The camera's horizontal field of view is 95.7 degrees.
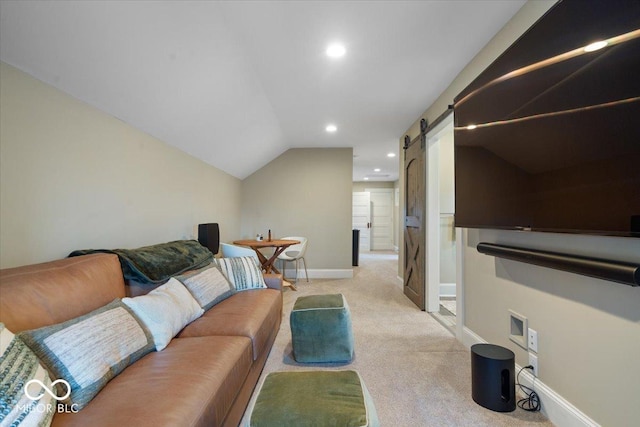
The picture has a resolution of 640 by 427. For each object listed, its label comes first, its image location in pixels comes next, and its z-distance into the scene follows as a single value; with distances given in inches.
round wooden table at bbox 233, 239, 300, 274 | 168.1
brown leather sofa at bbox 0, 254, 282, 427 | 39.8
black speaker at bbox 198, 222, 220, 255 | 135.9
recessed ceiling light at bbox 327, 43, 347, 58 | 89.7
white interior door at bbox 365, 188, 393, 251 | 397.7
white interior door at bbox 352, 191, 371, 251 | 390.0
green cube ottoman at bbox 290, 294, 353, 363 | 87.2
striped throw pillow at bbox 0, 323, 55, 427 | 31.5
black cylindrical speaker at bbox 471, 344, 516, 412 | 65.7
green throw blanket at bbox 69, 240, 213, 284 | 72.1
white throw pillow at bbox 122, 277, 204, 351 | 60.7
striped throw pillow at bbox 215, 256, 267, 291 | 109.2
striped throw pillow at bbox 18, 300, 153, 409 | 40.9
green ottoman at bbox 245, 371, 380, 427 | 42.3
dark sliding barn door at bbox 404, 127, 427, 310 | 141.5
